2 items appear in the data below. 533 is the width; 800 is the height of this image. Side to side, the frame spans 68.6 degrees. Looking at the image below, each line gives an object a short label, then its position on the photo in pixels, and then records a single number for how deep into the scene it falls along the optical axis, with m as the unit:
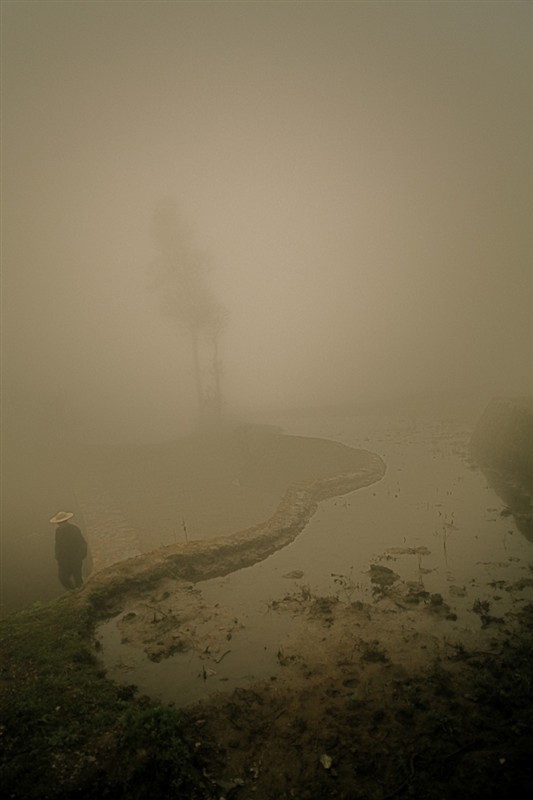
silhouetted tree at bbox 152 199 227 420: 38.84
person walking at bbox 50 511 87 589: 12.41
